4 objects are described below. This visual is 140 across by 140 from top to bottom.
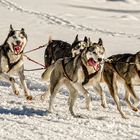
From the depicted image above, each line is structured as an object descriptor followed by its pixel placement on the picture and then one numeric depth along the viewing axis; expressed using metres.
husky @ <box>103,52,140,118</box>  11.89
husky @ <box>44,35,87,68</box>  15.14
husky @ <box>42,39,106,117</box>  10.92
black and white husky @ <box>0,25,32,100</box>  13.07
